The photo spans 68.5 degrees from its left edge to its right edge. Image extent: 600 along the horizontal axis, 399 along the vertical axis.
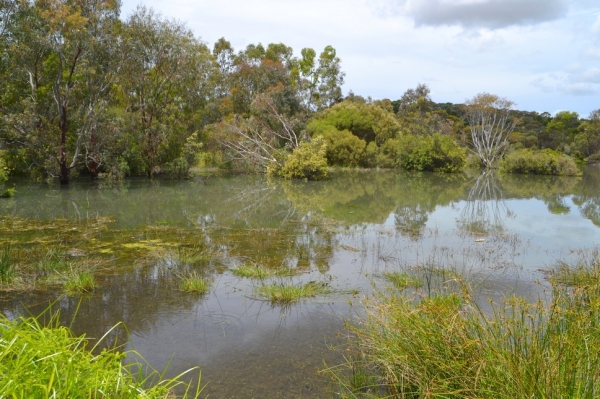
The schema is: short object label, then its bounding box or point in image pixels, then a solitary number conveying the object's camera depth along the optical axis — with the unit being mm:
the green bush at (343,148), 32500
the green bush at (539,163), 30609
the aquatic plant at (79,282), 5609
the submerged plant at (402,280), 5965
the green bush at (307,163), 23625
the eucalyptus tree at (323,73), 47062
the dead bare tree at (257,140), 26228
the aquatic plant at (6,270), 5625
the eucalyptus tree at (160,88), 21578
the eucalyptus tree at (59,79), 17438
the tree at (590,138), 50062
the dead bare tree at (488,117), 38281
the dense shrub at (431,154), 32088
